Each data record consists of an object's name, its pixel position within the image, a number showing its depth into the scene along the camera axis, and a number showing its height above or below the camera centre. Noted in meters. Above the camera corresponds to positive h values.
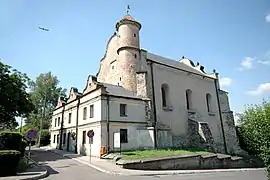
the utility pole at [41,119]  42.78 +4.33
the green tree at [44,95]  45.50 +9.58
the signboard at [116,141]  19.31 -0.37
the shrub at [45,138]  42.35 +0.26
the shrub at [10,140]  15.05 +0.01
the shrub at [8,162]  11.56 -1.18
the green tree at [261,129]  8.95 +0.17
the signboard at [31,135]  15.09 +0.34
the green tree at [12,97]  22.06 +4.67
